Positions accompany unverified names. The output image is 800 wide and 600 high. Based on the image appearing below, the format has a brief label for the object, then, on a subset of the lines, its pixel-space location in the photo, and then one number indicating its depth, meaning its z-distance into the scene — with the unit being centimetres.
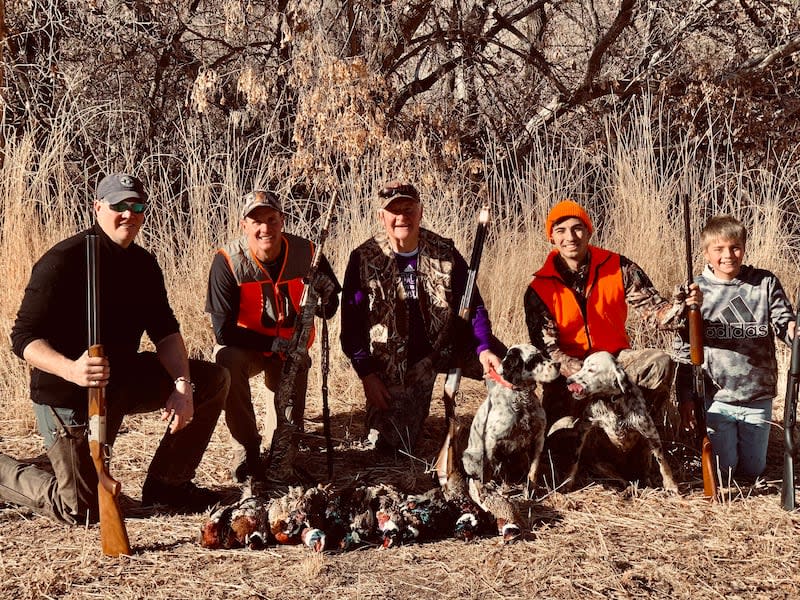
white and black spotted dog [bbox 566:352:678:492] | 414
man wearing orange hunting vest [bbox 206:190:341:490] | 461
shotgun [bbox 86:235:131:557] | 357
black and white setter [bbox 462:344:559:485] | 417
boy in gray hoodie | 455
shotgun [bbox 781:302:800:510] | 400
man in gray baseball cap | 393
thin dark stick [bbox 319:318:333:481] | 458
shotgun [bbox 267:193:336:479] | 443
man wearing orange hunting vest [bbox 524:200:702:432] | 458
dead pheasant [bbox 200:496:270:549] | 370
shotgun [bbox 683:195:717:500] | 420
